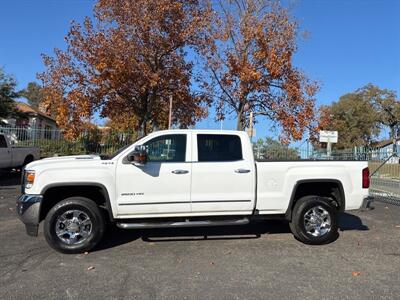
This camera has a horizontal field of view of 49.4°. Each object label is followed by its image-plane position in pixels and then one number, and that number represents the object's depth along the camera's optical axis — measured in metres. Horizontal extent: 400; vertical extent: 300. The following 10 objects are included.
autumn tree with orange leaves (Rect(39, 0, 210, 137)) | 18.48
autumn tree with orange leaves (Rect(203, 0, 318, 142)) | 19.89
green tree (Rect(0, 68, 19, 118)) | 32.22
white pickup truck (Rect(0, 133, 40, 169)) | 15.80
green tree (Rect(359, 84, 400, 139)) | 65.19
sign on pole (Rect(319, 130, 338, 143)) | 19.89
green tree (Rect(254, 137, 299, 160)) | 20.33
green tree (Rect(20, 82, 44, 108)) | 88.94
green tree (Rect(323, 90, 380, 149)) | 65.50
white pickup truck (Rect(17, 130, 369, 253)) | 6.64
